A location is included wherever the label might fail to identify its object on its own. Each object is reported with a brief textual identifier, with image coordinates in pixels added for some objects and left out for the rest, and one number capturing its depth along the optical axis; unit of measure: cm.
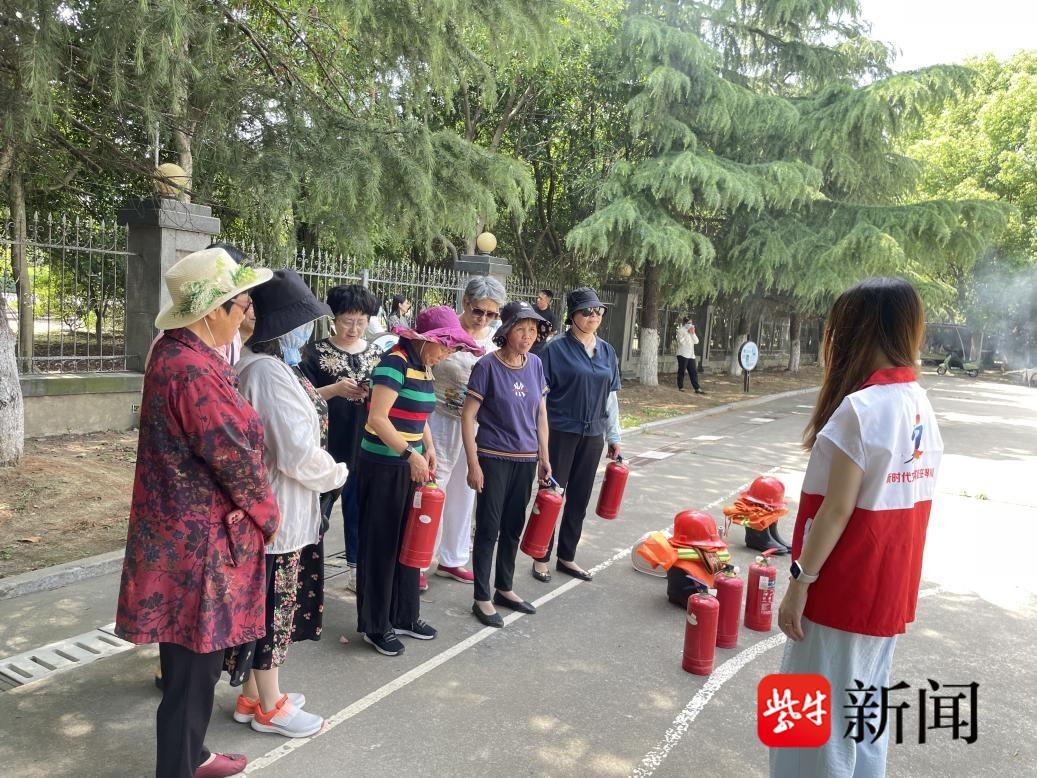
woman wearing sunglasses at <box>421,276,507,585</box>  505
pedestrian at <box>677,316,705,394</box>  1684
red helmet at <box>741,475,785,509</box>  609
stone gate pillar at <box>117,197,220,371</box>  852
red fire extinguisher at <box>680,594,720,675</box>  398
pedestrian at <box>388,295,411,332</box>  915
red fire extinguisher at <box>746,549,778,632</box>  462
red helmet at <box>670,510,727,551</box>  502
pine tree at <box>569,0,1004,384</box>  1402
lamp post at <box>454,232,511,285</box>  1307
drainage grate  366
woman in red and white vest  234
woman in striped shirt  394
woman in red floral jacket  241
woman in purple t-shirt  452
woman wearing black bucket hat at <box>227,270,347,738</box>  294
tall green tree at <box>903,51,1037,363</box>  2986
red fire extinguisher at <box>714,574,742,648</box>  435
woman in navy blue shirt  516
